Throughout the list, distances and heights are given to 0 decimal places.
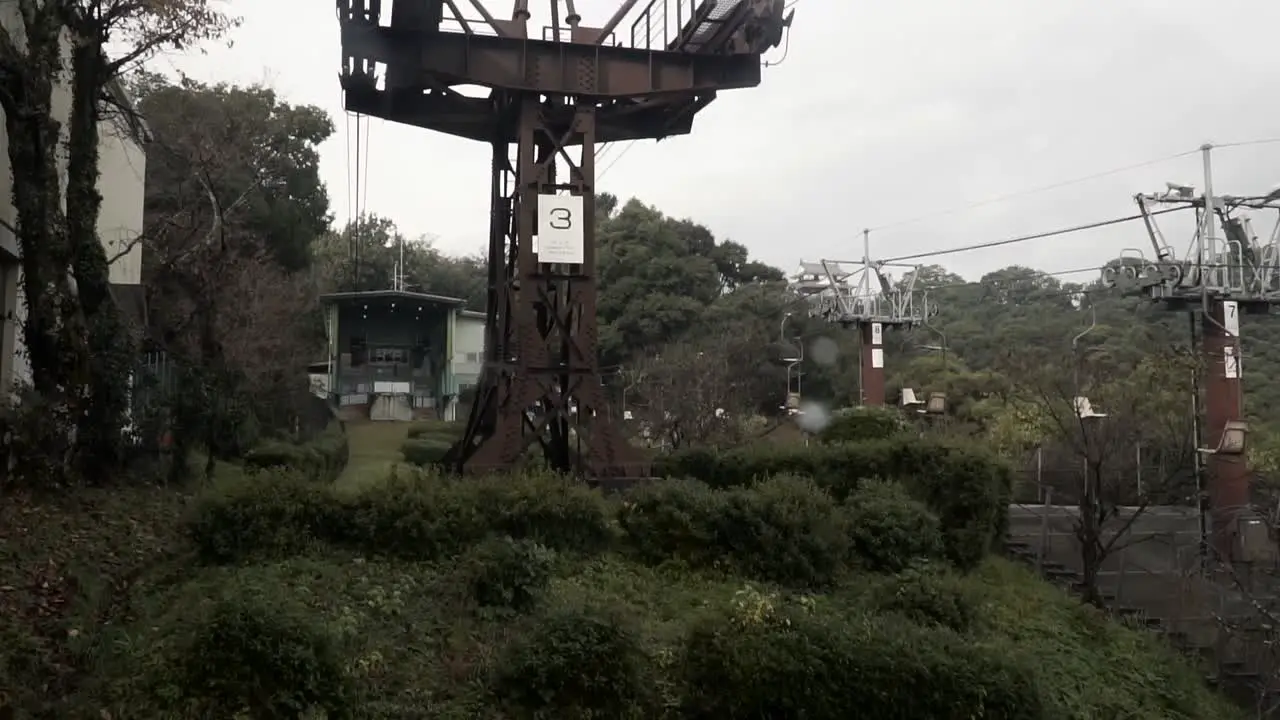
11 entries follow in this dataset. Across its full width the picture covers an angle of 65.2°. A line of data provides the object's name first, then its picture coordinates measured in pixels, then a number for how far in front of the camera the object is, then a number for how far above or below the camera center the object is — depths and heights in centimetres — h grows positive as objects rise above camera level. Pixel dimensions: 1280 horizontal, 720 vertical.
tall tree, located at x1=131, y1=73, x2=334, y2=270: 2014 +625
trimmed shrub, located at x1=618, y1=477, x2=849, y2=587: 1027 -143
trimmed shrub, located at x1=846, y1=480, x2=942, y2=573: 1114 -154
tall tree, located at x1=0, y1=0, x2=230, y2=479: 1155 +221
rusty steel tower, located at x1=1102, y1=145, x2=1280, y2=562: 2014 +216
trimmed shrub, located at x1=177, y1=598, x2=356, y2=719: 590 -164
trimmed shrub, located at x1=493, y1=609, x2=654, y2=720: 659 -184
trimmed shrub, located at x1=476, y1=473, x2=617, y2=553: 989 -115
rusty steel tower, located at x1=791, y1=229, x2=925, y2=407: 3047 +274
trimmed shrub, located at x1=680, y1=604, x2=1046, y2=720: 633 -181
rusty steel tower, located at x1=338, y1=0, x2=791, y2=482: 1435 +441
